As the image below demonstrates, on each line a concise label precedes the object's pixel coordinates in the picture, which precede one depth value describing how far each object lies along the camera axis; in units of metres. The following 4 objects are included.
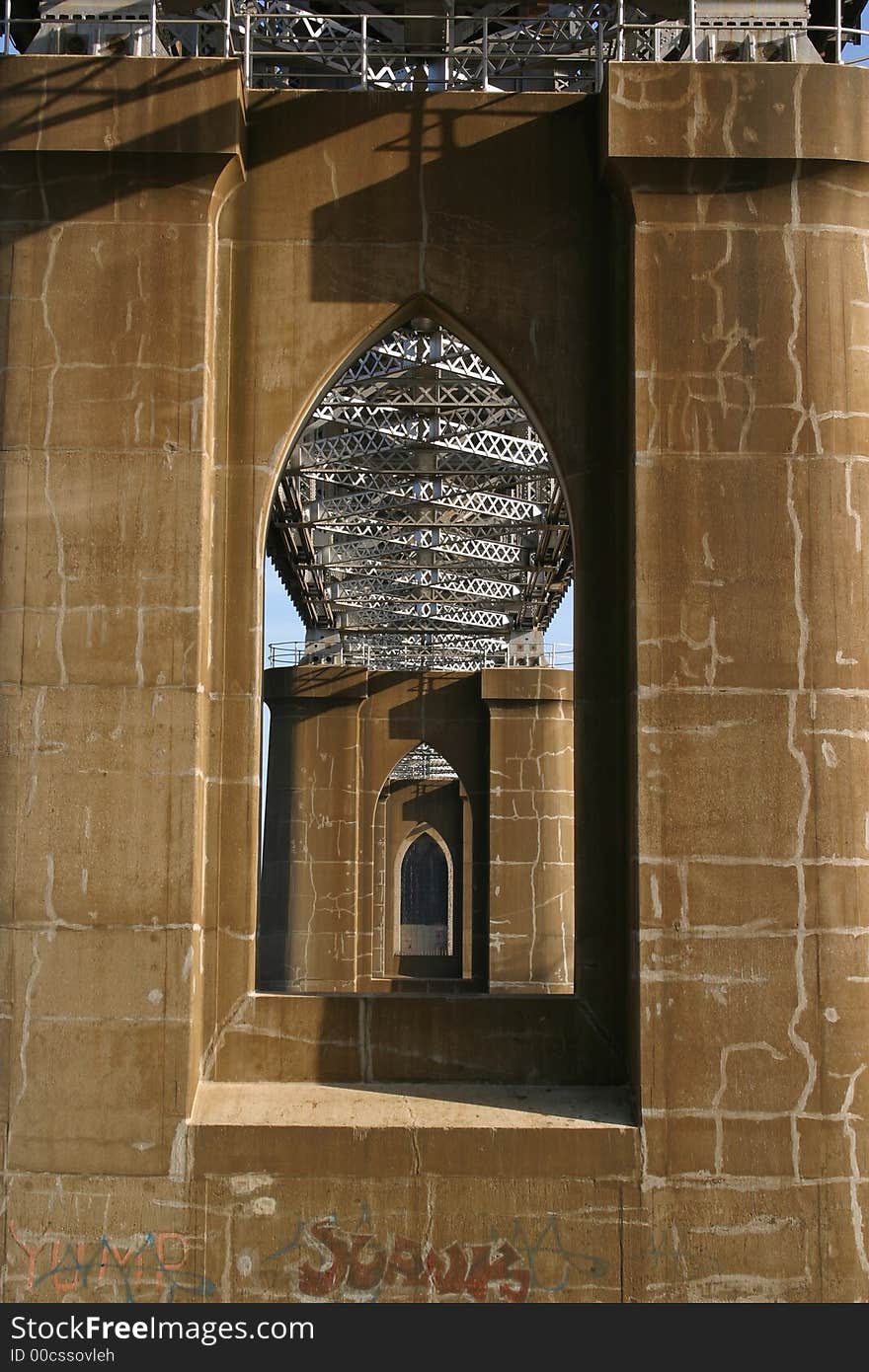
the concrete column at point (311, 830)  33.03
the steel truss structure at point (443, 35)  12.76
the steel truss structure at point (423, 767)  69.12
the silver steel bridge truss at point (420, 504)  27.02
